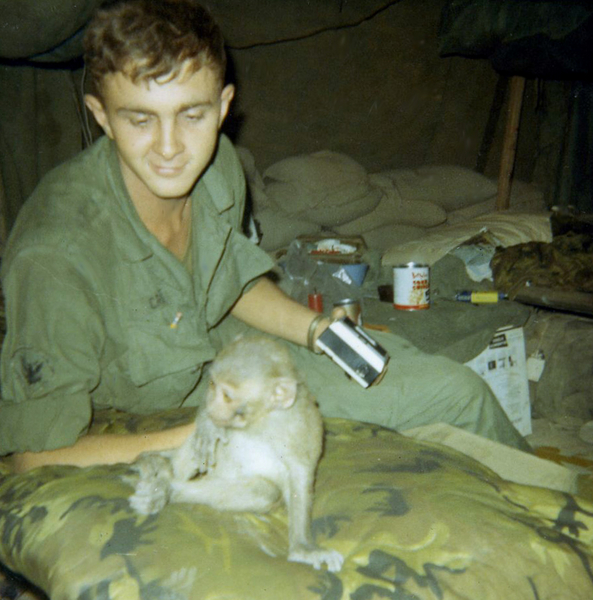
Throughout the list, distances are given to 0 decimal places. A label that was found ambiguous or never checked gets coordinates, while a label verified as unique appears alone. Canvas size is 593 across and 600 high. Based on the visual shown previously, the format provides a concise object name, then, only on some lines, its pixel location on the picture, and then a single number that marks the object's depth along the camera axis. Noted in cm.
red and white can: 340
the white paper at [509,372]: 361
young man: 155
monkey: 151
